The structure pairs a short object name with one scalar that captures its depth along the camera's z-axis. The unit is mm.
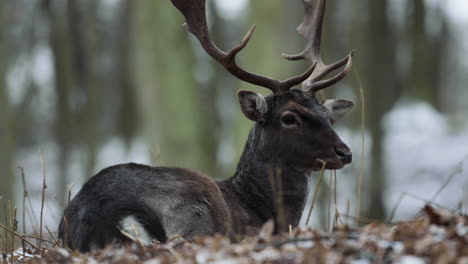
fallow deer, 8695
